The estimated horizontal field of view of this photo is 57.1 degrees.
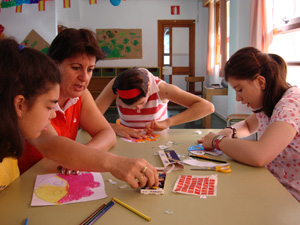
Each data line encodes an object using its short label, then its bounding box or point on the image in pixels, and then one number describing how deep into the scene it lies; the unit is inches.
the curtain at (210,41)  291.3
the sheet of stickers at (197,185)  39.5
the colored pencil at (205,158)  53.1
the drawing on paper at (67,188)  37.9
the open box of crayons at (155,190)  39.3
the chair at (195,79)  296.7
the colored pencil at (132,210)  32.5
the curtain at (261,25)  154.2
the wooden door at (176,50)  343.6
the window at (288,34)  133.5
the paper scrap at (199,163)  50.8
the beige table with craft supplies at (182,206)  32.4
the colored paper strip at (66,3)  151.6
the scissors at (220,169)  47.6
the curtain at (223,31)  227.3
